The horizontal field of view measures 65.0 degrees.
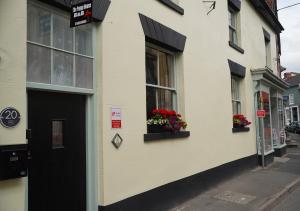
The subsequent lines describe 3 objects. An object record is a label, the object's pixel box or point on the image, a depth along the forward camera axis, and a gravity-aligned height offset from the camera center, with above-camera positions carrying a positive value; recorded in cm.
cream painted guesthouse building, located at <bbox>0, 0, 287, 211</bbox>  269 +30
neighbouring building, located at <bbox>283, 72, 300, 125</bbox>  3302 +213
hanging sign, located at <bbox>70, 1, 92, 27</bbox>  292 +136
